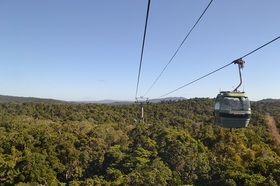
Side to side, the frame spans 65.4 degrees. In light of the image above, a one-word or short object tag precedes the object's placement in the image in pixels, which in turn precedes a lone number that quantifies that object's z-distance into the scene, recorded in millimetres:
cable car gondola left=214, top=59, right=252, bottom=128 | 7504
